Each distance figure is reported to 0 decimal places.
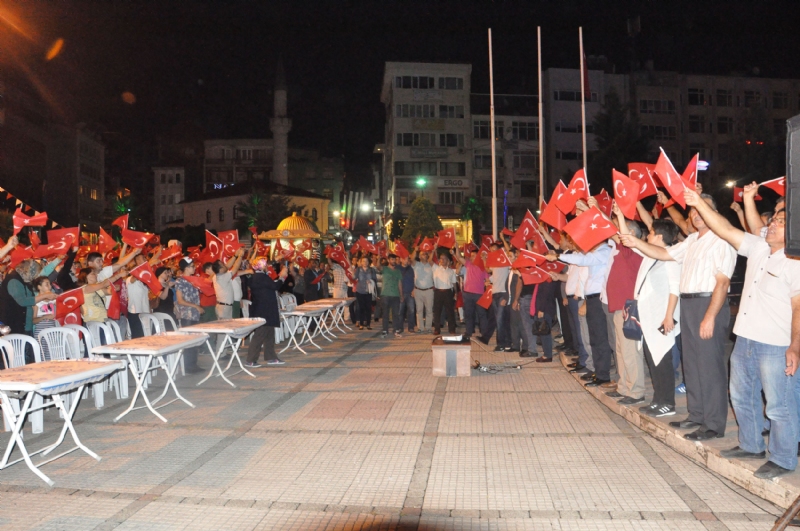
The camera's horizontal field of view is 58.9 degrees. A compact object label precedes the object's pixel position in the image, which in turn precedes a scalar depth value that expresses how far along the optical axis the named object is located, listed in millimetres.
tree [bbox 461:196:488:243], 57031
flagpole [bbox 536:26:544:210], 24530
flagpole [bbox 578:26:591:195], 23752
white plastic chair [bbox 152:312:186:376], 11141
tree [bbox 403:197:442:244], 55375
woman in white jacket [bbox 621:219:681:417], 7605
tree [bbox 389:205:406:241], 62281
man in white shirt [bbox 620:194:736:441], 6356
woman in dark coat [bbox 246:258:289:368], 12508
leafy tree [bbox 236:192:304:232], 73938
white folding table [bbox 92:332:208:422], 7805
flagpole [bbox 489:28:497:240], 25445
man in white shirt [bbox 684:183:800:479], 5387
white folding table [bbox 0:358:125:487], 5730
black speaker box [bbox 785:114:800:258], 4195
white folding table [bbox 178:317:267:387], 9797
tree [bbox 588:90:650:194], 51406
